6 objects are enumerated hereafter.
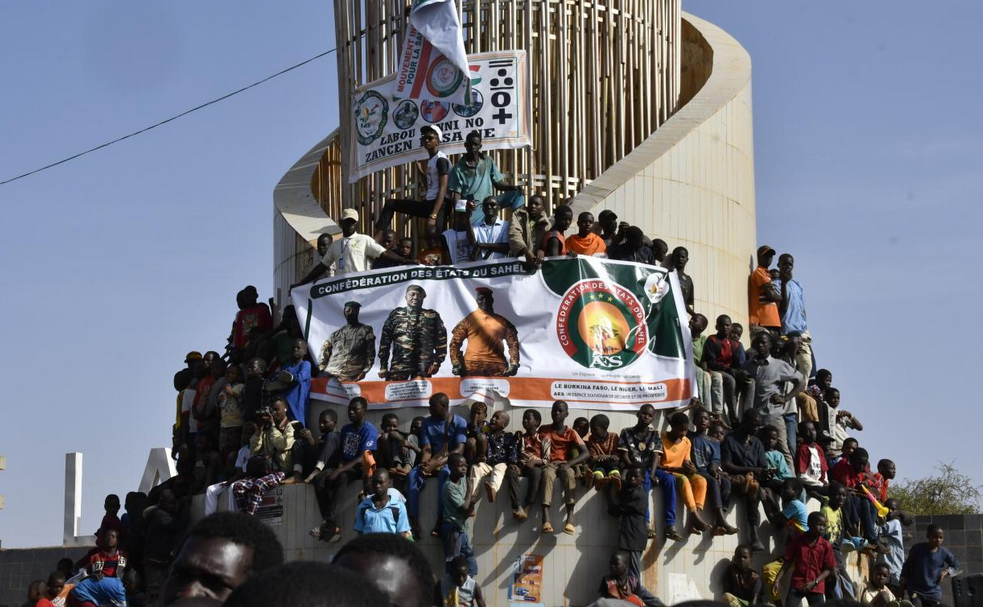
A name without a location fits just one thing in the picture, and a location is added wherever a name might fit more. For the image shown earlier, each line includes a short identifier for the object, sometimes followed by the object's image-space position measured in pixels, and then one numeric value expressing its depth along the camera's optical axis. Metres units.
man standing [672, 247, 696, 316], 15.37
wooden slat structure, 16.75
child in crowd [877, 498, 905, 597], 15.39
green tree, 33.16
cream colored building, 16.50
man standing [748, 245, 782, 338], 16.84
